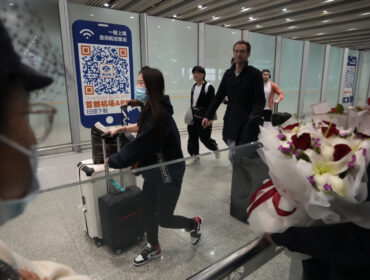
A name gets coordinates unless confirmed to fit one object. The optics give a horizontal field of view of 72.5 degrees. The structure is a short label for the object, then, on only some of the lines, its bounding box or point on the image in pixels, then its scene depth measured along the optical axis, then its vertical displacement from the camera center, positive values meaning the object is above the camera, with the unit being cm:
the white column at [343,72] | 1120 +44
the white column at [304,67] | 909 +52
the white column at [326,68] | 1016 +56
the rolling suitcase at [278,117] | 434 -60
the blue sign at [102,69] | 474 +28
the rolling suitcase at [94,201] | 102 -54
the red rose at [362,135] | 86 -18
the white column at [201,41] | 634 +103
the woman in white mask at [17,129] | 33 -6
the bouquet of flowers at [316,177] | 75 -28
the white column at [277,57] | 813 +81
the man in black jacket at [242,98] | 251 -15
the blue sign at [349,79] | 1176 +14
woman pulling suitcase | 151 -49
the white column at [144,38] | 535 +94
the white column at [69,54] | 436 +50
